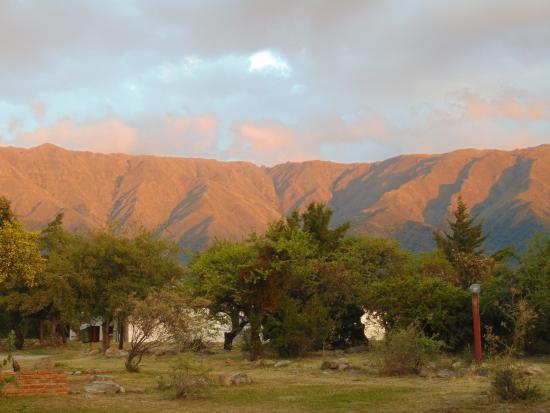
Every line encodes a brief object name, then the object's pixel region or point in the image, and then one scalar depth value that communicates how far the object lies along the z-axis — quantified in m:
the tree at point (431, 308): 31.81
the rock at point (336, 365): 26.22
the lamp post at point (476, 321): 25.08
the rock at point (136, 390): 19.27
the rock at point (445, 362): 25.75
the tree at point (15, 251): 22.53
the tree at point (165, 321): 25.42
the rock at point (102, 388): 18.77
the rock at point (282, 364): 29.48
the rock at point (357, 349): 38.03
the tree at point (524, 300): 29.61
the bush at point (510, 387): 15.57
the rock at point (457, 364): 25.46
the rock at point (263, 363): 30.05
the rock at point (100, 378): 21.50
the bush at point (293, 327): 33.69
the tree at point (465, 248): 58.03
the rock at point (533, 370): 21.30
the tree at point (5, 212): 24.42
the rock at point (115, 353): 37.46
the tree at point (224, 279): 35.78
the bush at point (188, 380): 18.19
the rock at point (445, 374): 22.68
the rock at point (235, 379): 21.11
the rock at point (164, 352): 37.69
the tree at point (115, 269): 43.09
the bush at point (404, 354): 23.52
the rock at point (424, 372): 23.30
